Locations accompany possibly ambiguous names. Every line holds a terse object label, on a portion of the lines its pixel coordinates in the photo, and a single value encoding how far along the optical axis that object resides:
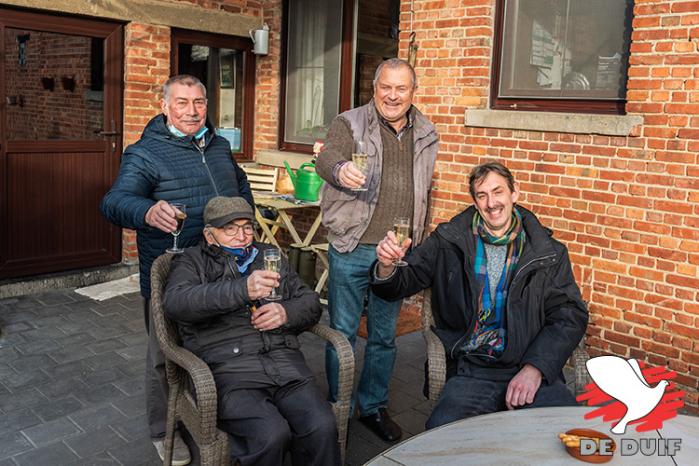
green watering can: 6.68
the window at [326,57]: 7.22
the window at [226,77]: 7.39
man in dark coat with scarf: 3.00
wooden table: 6.52
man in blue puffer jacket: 3.30
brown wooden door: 6.11
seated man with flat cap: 2.76
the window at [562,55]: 4.86
